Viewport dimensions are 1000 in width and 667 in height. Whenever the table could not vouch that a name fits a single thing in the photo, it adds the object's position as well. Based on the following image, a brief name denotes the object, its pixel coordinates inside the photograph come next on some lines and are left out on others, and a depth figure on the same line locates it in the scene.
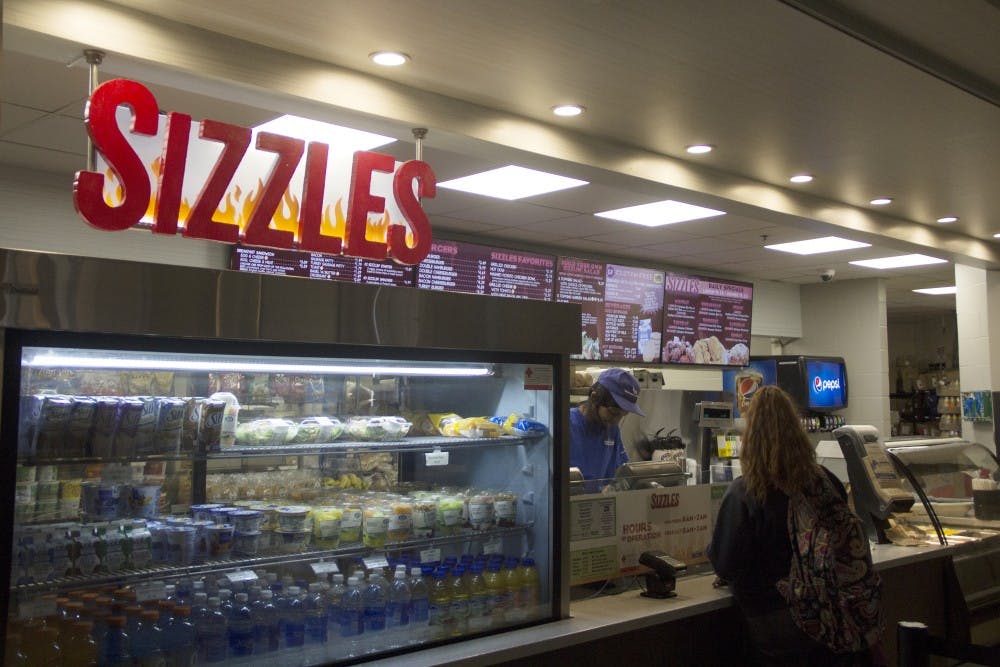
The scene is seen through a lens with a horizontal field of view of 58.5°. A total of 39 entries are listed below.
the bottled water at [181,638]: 2.33
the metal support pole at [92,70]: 3.07
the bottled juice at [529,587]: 2.93
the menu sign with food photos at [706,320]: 8.08
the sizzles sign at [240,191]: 2.99
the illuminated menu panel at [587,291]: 7.21
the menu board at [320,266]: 5.44
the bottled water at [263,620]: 2.46
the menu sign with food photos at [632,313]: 7.55
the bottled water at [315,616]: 2.56
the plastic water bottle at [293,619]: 2.51
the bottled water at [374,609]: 2.63
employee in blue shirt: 4.42
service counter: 2.65
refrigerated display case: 2.13
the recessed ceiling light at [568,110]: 4.07
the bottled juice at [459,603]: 2.79
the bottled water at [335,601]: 2.61
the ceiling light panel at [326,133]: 4.31
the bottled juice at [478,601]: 2.81
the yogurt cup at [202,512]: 2.54
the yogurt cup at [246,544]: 2.55
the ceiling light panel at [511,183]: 5.18
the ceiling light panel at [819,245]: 7.35
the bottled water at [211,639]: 2.38
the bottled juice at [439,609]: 2.75
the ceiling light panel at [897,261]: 8.26
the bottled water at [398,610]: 2.66
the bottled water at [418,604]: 2.70
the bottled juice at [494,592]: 2.84
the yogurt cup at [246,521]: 2.55
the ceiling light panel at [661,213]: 6.04
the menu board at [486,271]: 6.42
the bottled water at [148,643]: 2.28
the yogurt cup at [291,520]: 2.66
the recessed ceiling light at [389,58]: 3.44
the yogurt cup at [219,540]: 2.47
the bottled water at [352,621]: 2.60
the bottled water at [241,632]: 2.41
